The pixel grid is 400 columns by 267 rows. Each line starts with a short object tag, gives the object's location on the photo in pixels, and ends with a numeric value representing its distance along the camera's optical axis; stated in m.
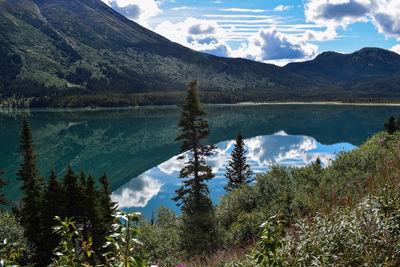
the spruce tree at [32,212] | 33.53
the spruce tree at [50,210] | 32.97
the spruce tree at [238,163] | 58.03
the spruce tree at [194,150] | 35.01
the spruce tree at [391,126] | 56.59
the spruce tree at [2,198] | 39.27
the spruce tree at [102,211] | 35.97
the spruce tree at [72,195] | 36.16
